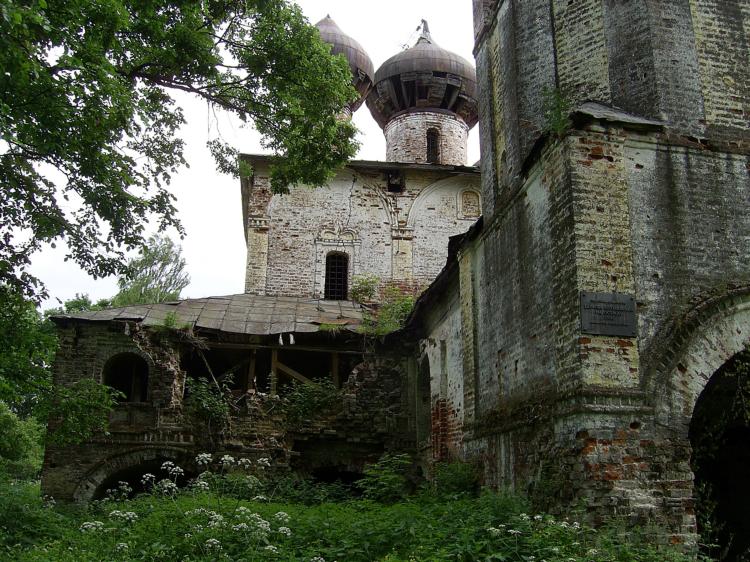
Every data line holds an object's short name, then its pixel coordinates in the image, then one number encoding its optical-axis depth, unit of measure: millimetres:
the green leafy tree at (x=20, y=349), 8305
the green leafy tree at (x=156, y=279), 28359
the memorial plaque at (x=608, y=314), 7230
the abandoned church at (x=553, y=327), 7215
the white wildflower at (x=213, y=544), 6243
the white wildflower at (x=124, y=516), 7284
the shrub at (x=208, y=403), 14039
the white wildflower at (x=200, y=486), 8782
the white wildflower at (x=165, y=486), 8412
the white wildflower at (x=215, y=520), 6453
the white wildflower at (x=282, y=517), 6893
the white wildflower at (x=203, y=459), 8572
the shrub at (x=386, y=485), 10984
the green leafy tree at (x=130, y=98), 6742
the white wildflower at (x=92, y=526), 6887
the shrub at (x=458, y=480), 9898
